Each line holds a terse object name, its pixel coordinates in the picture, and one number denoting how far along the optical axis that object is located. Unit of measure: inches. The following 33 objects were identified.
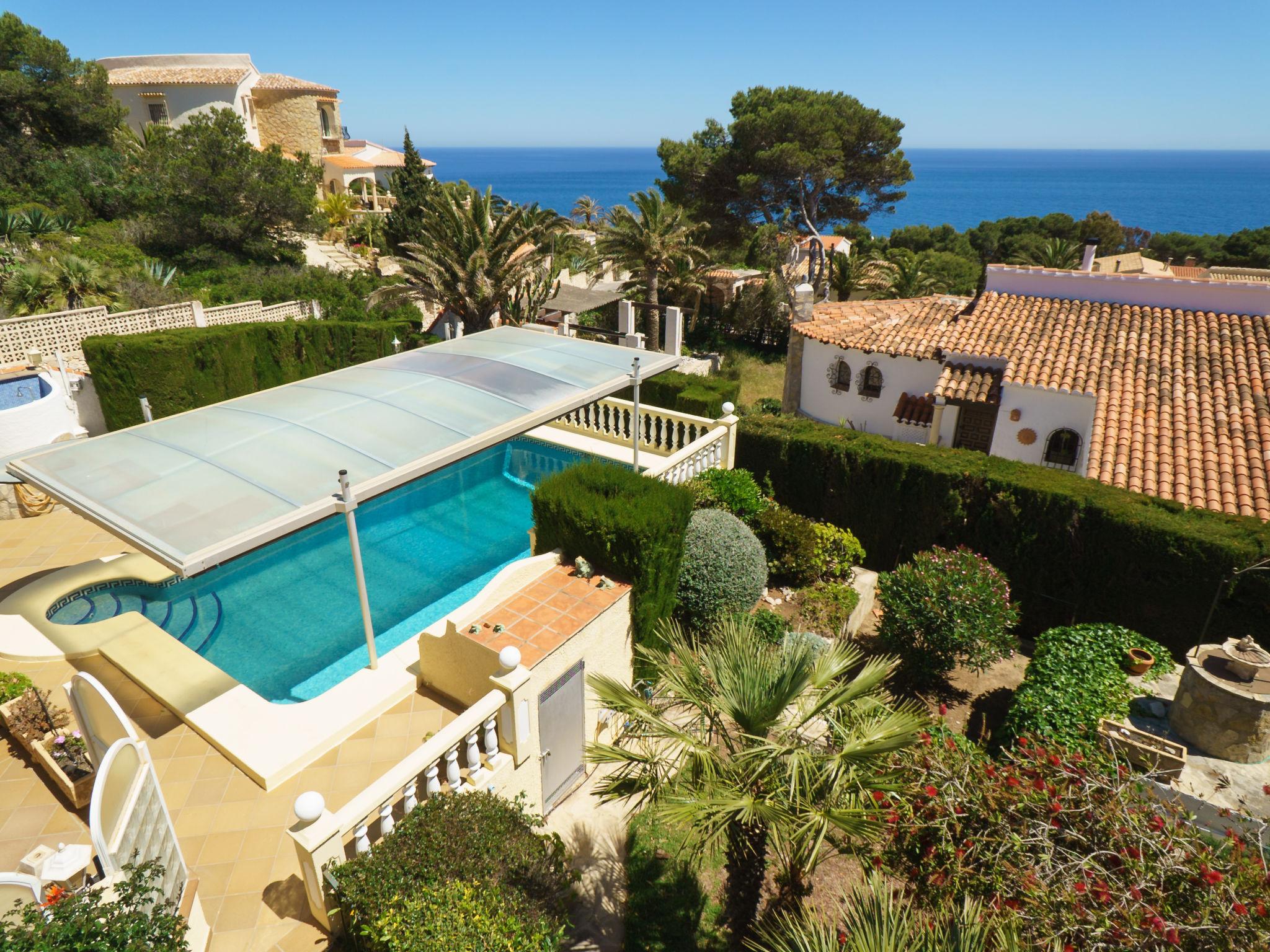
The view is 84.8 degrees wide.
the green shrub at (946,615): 422.6
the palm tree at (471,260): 1035.9
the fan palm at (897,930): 195.5
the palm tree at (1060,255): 1606.8
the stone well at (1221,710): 319.6
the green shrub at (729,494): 546.6
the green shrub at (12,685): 355.6
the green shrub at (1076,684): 351.3
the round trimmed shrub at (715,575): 444.1
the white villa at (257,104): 2059.5
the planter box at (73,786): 309.9
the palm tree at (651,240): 1244.5
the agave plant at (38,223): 1190.9
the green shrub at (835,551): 530.0
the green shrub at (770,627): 443.8
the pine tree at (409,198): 1660.9
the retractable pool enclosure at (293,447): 346.9
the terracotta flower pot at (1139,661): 402.9
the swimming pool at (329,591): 466.0
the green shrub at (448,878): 221.9
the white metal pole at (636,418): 573.6
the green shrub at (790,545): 523.5
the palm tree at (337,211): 1857.8
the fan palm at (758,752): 227.5
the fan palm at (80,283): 911.0
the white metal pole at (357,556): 364.4
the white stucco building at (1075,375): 572.7
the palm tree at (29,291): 875.4
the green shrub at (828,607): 475.8
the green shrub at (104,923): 177.2
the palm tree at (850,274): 1370.6
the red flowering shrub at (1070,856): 192.9
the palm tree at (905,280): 1355.8
